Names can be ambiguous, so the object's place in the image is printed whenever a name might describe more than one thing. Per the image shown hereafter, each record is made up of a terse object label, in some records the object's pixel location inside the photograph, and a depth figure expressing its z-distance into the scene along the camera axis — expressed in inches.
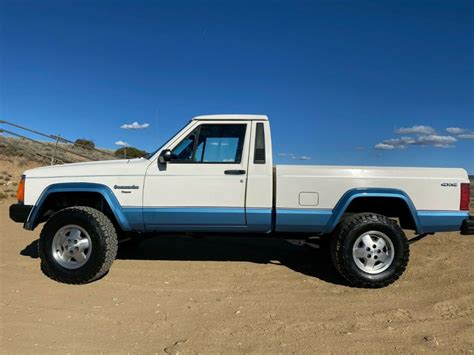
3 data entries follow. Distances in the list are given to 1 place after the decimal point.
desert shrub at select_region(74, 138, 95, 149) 1179.6
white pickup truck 204.5
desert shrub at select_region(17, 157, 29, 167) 751.7
